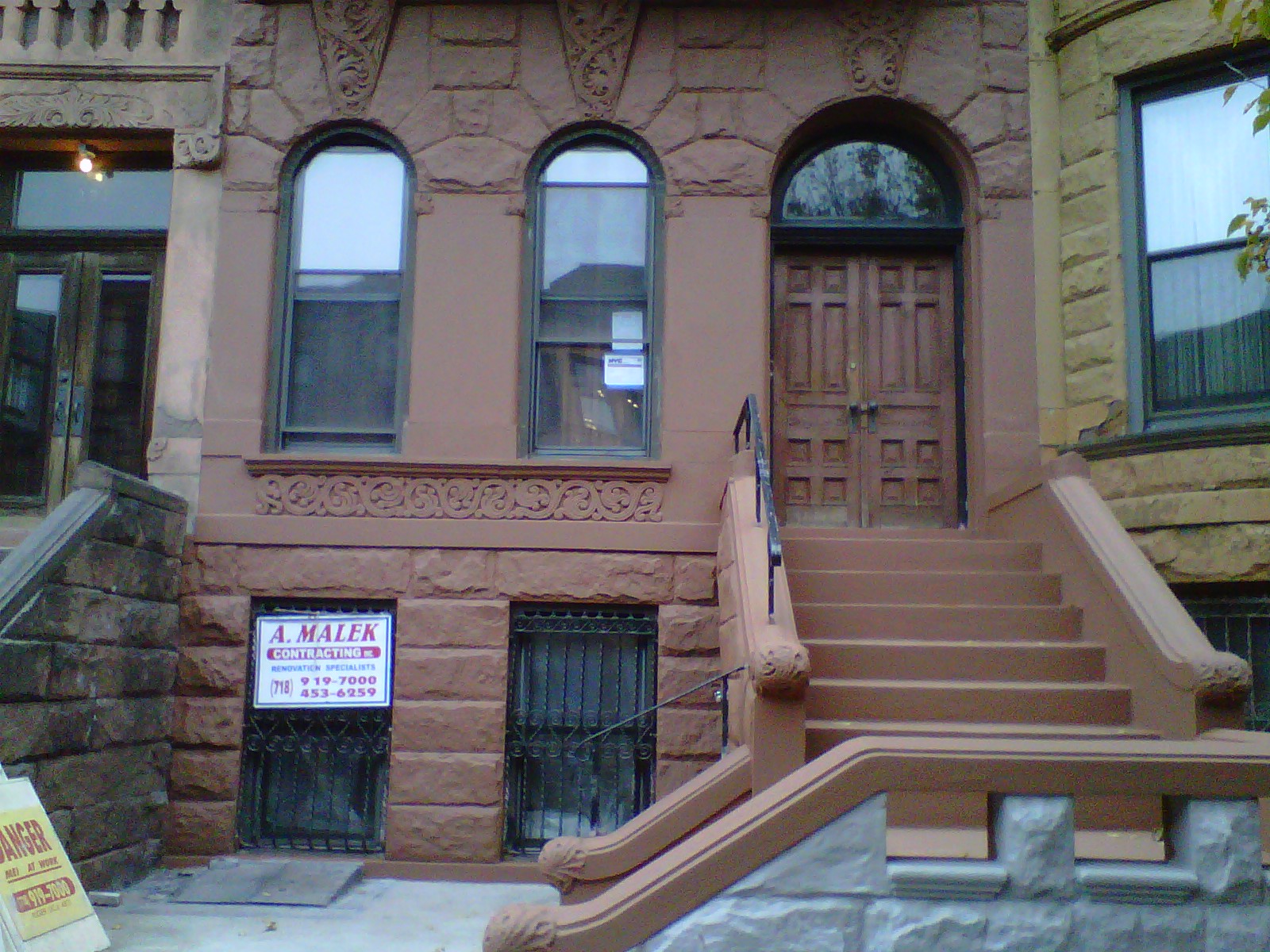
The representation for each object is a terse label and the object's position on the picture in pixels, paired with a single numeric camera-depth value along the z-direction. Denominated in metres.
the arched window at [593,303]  8.55
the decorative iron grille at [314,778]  7.90
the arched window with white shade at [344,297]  8.57
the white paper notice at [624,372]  8.56
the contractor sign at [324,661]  7.95
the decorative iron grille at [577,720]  7.89
